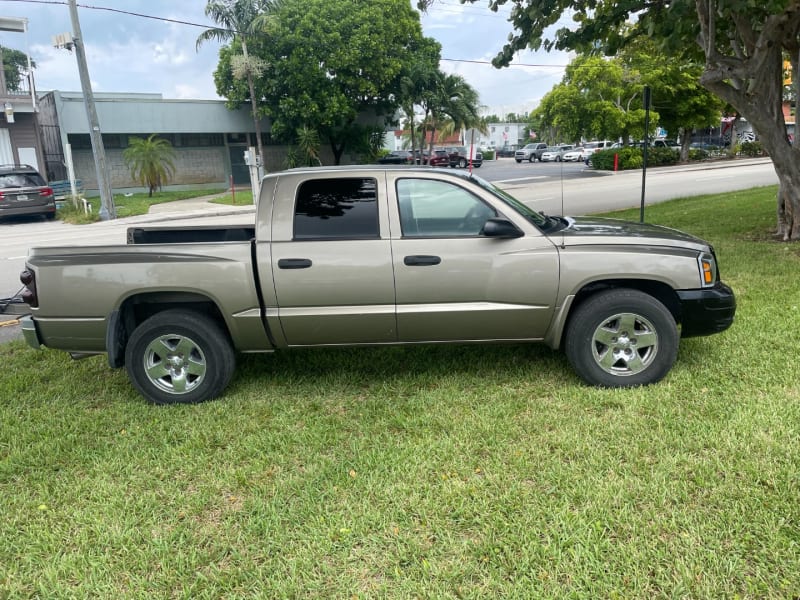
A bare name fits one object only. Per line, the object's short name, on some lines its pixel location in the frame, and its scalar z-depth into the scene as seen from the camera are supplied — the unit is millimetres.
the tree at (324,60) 28672
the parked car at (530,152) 52188
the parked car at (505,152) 71312
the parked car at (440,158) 38938
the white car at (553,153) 49366
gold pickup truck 4320
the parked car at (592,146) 46088
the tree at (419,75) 32406
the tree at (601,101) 34750
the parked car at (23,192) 18859
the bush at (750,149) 39969
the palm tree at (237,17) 24516
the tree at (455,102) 35031
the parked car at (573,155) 46641
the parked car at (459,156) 41184
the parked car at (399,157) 33775
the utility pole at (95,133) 19281
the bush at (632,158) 34281
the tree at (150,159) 25853
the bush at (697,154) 39531
